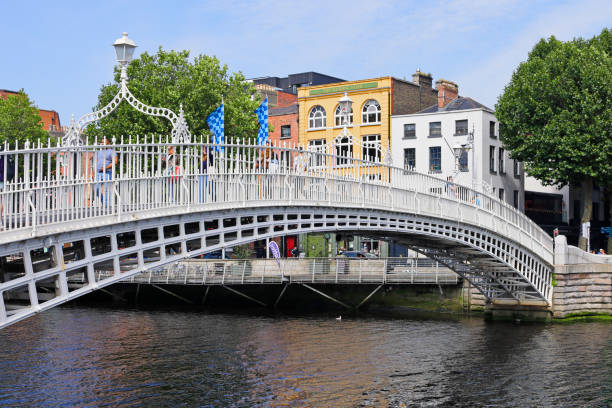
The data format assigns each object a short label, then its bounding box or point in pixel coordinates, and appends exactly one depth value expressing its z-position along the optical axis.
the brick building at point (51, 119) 94.25
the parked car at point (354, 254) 57.14
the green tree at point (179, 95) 50.19
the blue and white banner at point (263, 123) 28.81
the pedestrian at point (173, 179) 21.92
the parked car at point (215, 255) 57.61
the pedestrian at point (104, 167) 20.12
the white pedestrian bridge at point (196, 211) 18.69
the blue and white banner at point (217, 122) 29.25
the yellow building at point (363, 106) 62.81
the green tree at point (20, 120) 59.91
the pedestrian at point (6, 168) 17.97
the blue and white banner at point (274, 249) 47.88
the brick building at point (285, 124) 68.81
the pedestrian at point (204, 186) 22.94
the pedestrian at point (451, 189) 34.61
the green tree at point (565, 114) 48.94
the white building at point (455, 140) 59.50
